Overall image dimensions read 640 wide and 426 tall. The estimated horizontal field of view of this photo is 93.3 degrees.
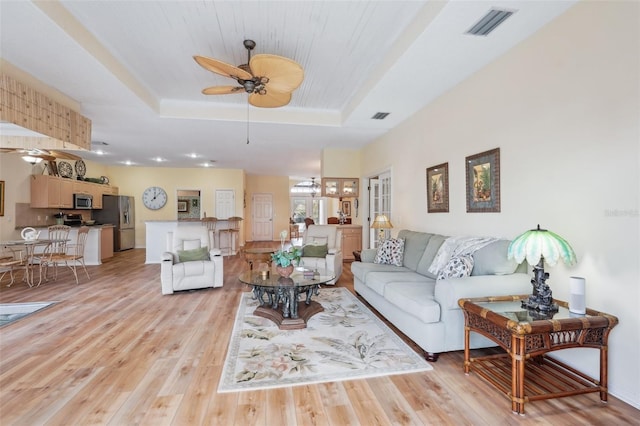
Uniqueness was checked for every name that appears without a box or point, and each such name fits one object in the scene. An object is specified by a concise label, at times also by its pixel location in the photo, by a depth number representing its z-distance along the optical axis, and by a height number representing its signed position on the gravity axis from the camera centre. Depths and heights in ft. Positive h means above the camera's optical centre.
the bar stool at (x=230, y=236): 28.45 -2.21
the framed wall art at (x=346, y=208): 26.53 +0.36
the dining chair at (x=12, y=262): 16.22 -2.67
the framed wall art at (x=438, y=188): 13.28 +1.05
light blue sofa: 8.30 -2.51
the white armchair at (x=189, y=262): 14.85 -2.51
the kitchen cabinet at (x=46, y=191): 22.17 +1.70
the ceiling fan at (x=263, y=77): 8.79 +4.41
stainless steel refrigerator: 29.12 -0.14
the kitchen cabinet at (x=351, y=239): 23.75 -2.15
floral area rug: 7.50 -4.06
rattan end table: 6.18 -2.79
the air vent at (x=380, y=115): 15.81 +5.17
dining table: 16.63 -2.30
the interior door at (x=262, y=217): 40.22 -0.59
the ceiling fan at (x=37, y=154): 15.33 +3.43
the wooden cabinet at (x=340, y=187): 24.34 +2.03
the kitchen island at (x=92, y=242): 22.66 -2.19
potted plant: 11.41 -1.85
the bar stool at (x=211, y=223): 27.27 -0.91
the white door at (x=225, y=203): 34.47 +1.12
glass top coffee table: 10.83 -3.19
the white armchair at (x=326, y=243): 16.28 -2.01
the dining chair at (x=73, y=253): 17.69 -2.56
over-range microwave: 25.49 +1.08
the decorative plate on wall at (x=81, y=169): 27.57 +4.20
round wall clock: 33.14 +1.74
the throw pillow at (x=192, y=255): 15.66 -2.19
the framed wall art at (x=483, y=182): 10.41 +1.08
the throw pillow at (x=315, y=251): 17.08 -2.20
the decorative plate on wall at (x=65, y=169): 24.87 +3.78
